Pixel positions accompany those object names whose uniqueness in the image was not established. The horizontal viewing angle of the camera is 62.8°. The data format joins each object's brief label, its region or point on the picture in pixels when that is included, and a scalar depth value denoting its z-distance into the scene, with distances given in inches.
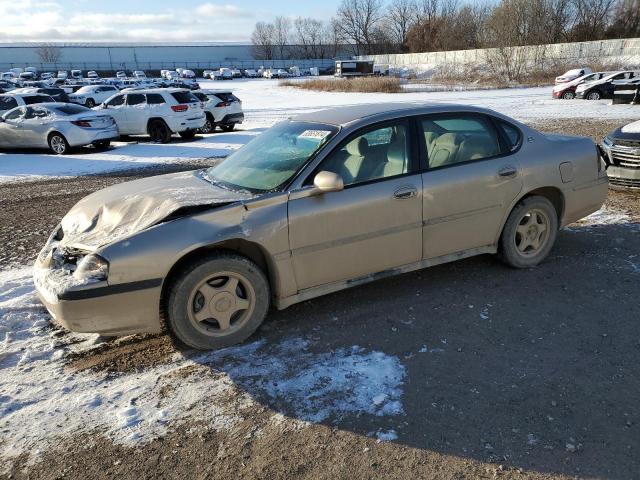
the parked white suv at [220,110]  714.8
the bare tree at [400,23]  4673.5
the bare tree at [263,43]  5036.9
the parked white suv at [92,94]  1293.1
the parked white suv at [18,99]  645.7
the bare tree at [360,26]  4872.0
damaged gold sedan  137.3
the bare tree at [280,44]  5157.5
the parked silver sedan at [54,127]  559.5
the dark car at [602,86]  974.4
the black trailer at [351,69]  2952.8
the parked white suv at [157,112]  642.2
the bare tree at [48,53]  3996.1
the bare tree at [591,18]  2898.6
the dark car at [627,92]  861.8
